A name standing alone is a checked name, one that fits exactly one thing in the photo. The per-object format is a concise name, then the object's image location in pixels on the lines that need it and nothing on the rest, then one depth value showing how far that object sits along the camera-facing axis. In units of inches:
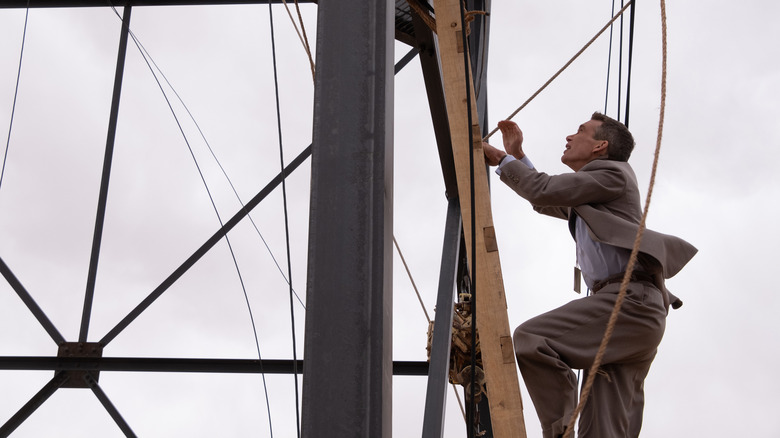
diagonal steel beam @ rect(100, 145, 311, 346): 314.3
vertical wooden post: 154.3
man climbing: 148.2
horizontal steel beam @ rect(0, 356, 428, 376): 316.8
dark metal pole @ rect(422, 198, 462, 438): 217.8
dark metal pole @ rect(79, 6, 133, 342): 325.4
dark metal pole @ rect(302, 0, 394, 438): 103.5
